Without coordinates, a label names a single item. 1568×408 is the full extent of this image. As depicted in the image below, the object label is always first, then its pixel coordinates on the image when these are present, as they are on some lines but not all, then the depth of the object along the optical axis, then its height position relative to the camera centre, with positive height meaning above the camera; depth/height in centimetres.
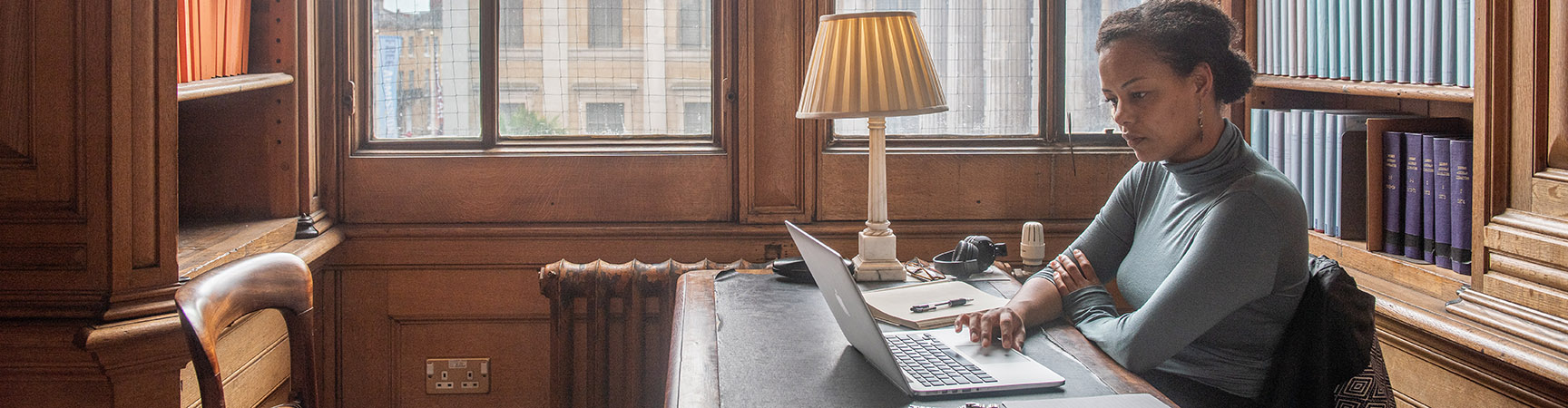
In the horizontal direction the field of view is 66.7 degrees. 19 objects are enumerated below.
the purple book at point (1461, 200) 208 -7
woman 172 -12
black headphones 242 -19
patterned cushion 161 -31
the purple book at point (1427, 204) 219 -8
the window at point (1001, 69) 299 +24
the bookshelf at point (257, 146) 264 +6
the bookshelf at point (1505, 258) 180 -16
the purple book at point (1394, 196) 227 -7
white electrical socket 298 -52
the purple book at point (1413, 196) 222 -7
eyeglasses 243 -22
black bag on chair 161 -26
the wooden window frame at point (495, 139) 290 +8
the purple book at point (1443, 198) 214 -7
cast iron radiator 278 -39
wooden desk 154 -28
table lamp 224 +18
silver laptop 153 -27
